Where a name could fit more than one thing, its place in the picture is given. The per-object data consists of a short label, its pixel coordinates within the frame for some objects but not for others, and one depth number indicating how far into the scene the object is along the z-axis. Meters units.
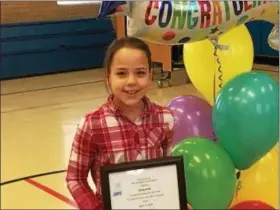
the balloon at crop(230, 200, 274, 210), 1.79
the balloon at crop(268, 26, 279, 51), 1.74
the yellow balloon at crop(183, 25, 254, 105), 1.89
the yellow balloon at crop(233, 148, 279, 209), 1.89
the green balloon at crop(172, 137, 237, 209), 1.65
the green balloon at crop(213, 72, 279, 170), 1.65
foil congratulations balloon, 1.50
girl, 1.36
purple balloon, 1.92
